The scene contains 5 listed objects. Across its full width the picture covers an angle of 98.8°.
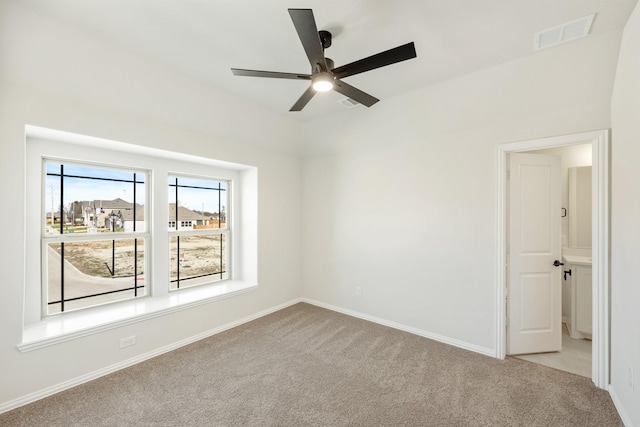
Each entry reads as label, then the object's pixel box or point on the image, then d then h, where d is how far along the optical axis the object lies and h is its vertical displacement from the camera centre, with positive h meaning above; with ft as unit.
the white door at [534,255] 9.46 -1.47
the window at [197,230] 11.78 -0.84
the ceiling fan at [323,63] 4.95 +3.19
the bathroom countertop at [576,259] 10.46 -1.86
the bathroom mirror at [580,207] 11.80 +0.24
